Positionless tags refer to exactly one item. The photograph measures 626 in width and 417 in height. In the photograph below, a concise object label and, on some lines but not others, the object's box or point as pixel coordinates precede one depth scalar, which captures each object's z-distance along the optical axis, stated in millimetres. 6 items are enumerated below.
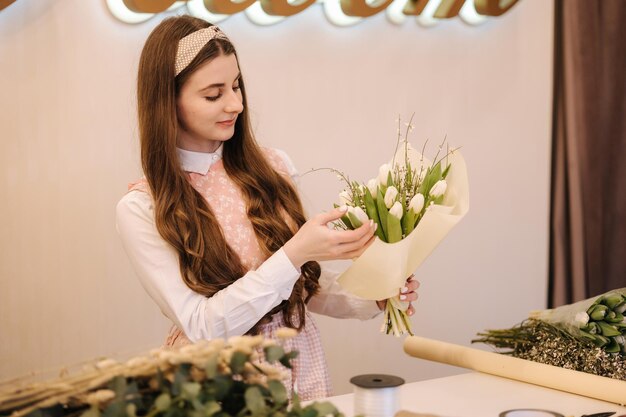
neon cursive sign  3086
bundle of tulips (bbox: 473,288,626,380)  2037
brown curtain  3977
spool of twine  1367
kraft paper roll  1864
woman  2012
